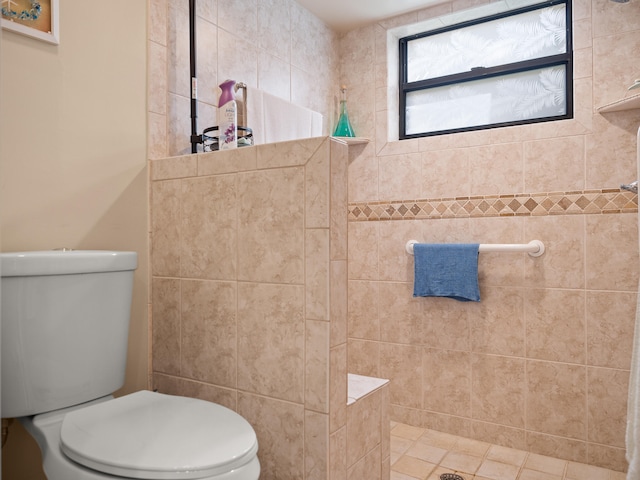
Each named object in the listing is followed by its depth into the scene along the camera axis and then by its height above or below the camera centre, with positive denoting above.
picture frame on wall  1.30 +0.61
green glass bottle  2.51 +0.58
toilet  0.95 -0.42
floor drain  1.80 -0.95
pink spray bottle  1.60 +0.40
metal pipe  1.70 +0.59
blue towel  2.08 -0.18
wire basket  1.66 +0.34
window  2.19 +0.79
